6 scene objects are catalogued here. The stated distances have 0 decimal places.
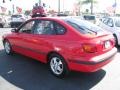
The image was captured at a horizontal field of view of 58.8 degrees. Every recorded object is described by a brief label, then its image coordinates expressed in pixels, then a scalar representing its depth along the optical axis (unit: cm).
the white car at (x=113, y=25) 442
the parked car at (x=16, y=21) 1099
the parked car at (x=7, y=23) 1154
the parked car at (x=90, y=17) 1224
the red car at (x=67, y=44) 242
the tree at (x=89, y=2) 2365
